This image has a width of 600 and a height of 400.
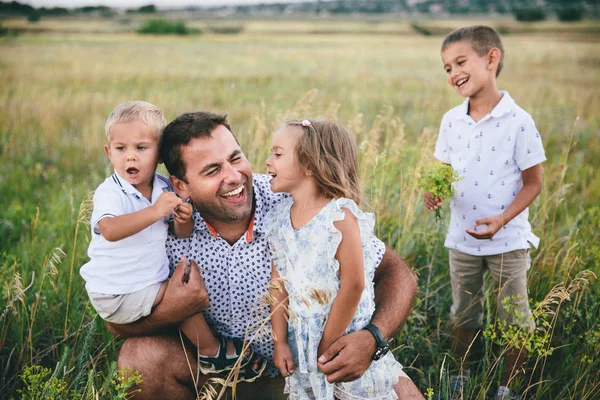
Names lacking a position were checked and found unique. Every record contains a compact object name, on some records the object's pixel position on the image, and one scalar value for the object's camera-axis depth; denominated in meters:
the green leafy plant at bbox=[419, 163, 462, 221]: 2.71
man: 2.50
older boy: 2.87
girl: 2.20
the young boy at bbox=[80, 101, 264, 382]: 2.34
